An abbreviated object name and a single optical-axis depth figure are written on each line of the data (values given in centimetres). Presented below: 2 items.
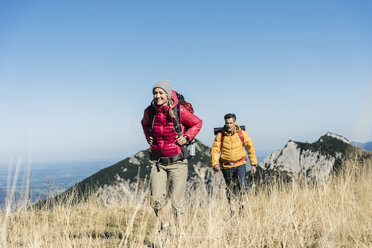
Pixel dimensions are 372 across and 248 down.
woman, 353
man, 539
